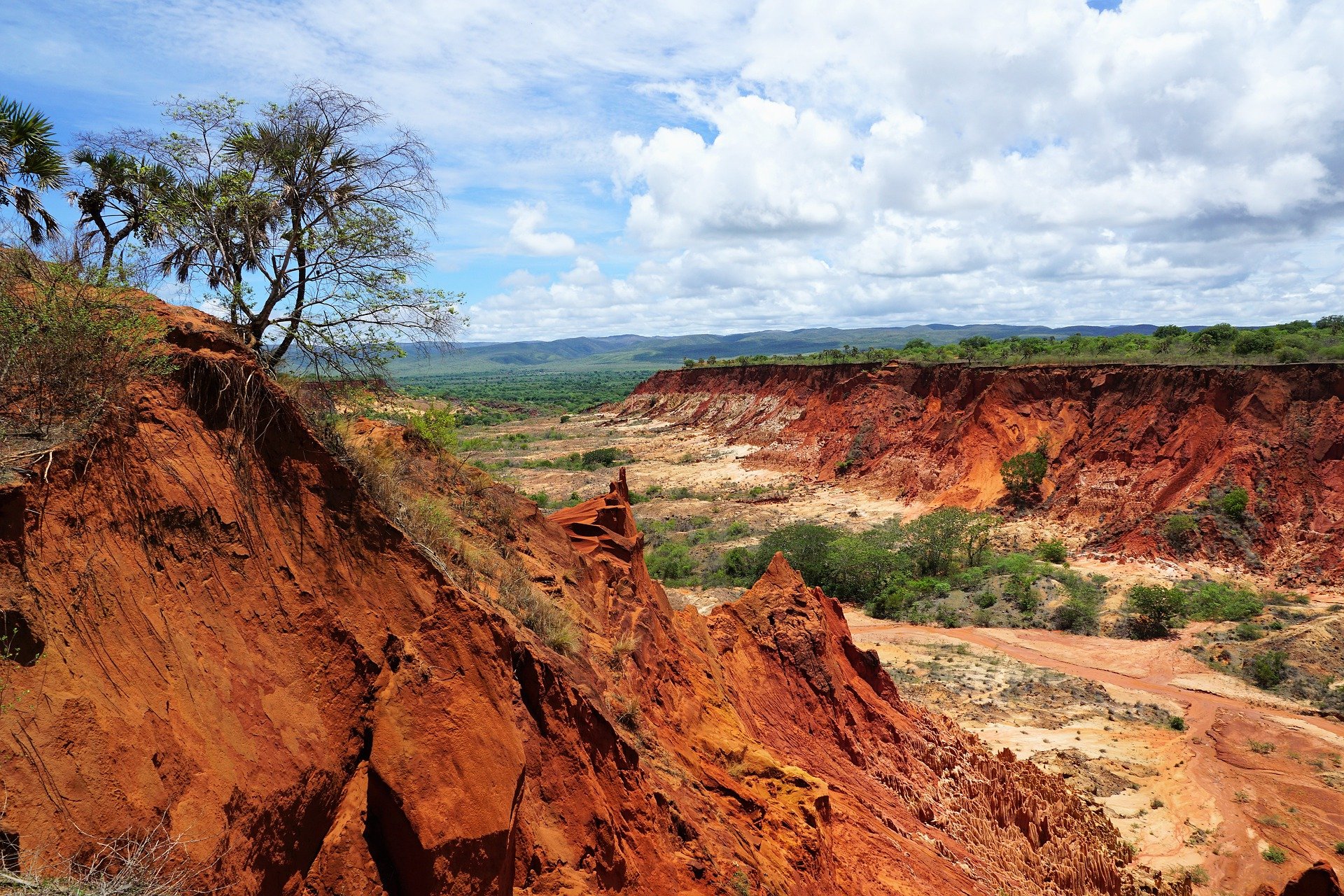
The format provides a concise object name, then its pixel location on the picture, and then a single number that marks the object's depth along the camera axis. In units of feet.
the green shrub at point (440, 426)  41.39
